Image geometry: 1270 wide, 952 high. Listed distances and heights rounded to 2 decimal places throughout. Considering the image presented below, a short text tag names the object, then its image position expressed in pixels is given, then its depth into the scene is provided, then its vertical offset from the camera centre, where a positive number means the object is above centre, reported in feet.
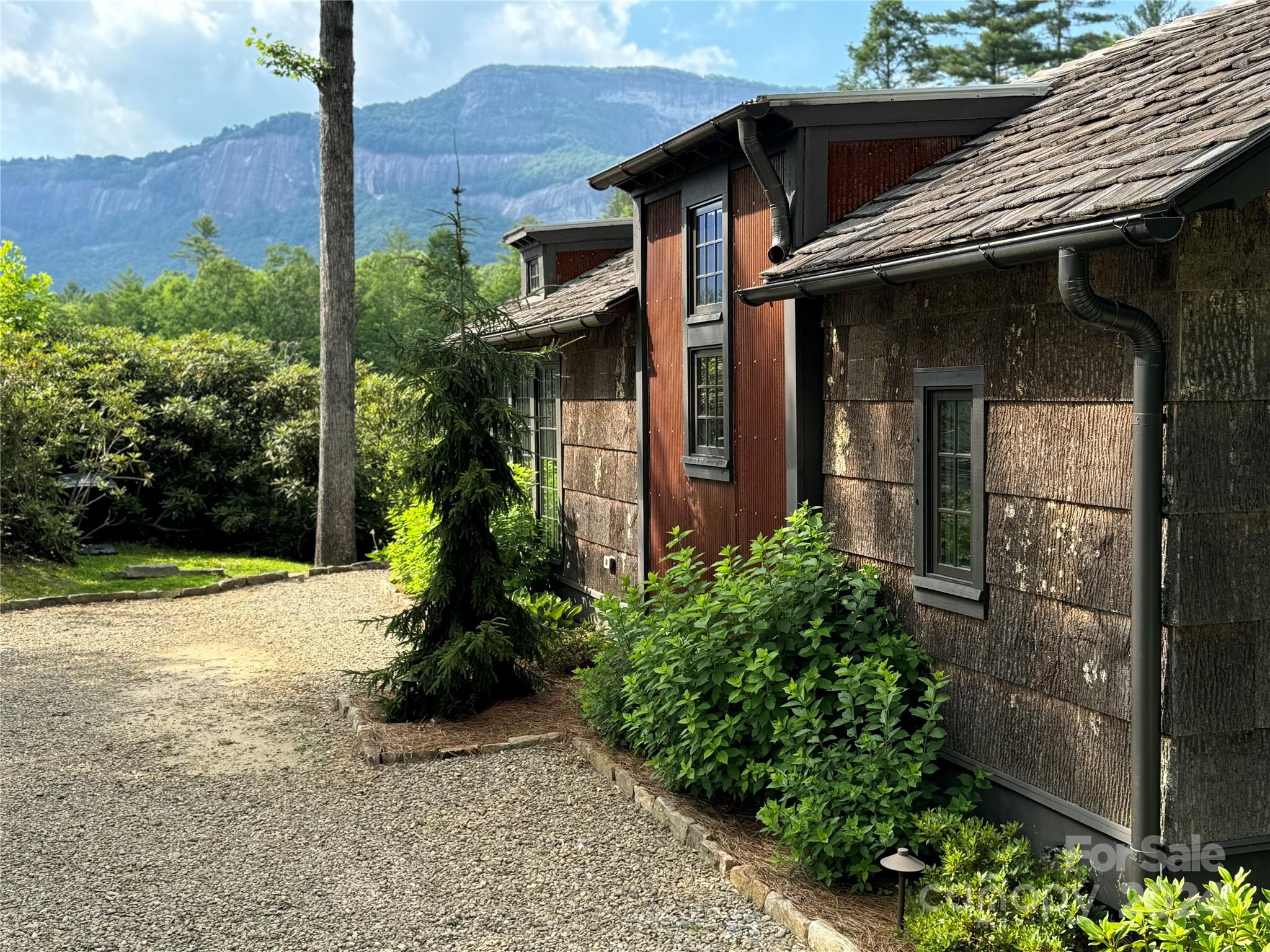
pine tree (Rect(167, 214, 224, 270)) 358.43 +60.33
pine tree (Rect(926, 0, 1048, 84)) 140.87 +48.76
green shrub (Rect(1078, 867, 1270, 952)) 12.46 -6.06
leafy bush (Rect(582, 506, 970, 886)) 18.01 -5.26
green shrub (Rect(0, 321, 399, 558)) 60.08 -1.04
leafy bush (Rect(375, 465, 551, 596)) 41.22 -4.96
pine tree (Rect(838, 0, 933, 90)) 160.04 +54.97
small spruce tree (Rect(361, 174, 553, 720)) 28.37 -1.94
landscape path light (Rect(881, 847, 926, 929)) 15.60 -6.44
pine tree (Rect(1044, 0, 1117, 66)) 137.90 +50.64
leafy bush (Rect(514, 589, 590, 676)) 32.68 -7.00
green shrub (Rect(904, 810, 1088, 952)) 14.80 -6.88
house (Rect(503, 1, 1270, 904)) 14.89 +0.38
